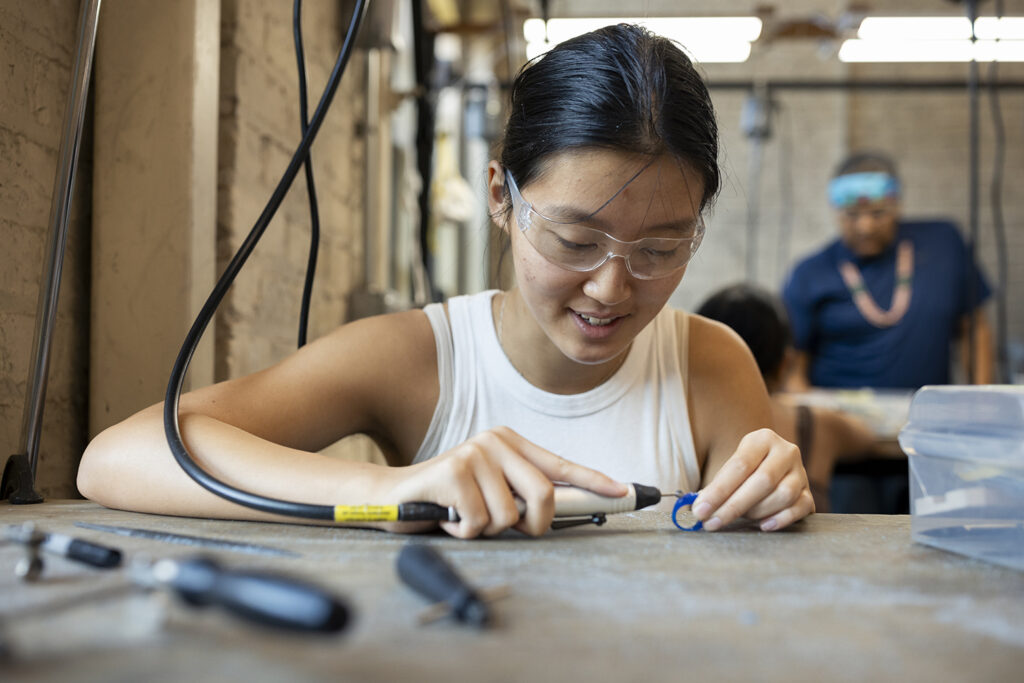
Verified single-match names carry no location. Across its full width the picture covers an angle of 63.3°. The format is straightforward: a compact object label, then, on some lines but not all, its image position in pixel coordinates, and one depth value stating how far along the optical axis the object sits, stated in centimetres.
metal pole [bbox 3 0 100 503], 91
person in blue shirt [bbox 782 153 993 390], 372
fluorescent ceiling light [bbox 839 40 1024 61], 371
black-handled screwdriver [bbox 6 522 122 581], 55
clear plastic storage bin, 67
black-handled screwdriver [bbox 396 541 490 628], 45
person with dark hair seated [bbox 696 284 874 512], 219
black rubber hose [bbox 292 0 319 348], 108
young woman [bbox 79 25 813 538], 80
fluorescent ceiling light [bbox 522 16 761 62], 316
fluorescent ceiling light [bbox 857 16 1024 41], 345
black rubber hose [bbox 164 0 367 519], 73
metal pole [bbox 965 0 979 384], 212
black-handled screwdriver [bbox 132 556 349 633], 39
